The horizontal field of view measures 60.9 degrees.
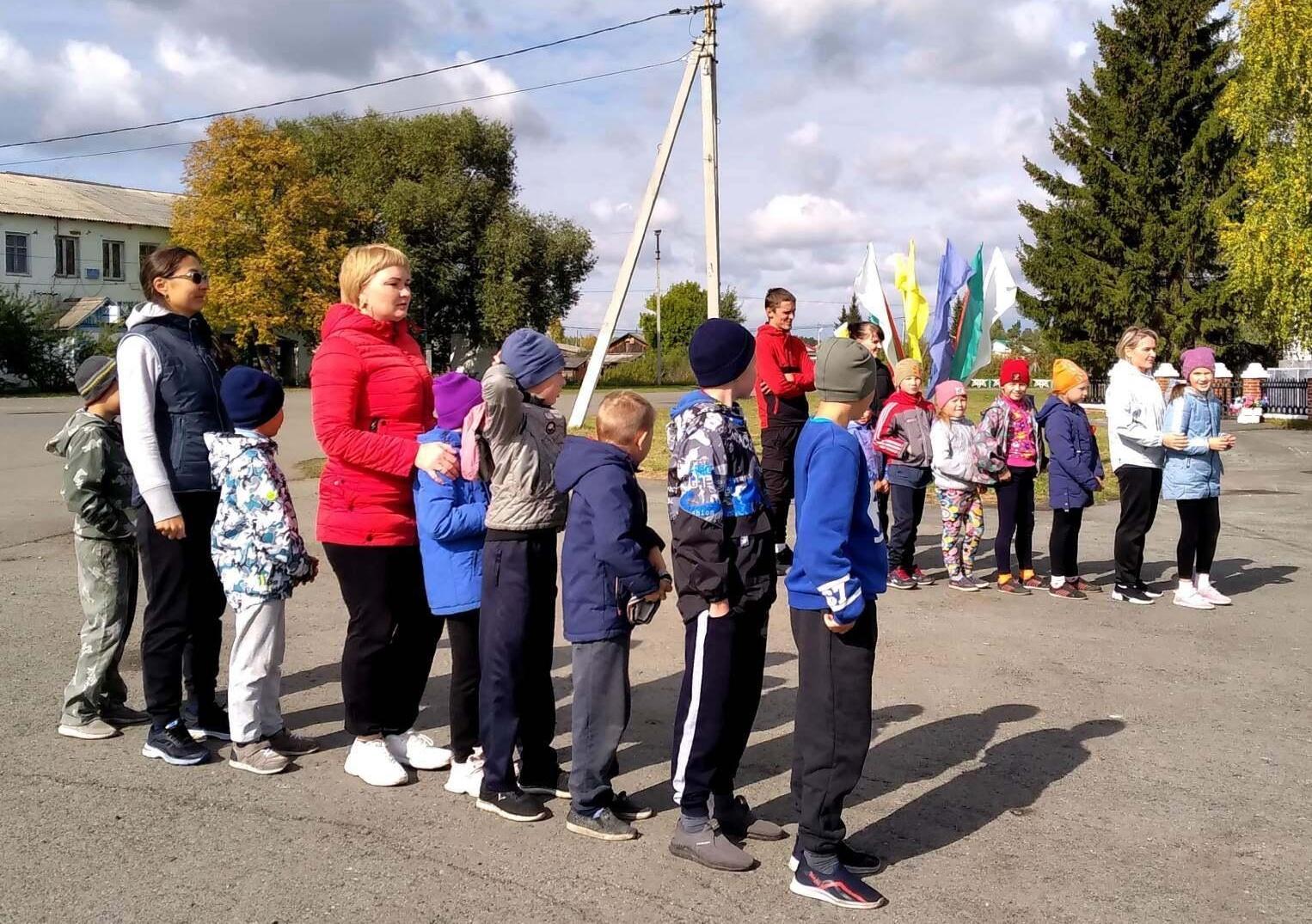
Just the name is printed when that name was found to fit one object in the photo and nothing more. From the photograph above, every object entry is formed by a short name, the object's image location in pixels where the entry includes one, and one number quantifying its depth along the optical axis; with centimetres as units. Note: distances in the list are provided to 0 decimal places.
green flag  1127
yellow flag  1127
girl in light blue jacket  768
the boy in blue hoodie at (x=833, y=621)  350
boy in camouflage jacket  492
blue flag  1041
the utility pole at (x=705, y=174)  1867
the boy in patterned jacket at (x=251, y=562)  449
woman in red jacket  421
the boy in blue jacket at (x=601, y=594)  380
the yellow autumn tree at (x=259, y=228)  4884
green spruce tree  3459
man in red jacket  852
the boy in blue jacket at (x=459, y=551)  421
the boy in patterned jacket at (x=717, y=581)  370
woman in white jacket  764
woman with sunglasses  441
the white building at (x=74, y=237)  5856
